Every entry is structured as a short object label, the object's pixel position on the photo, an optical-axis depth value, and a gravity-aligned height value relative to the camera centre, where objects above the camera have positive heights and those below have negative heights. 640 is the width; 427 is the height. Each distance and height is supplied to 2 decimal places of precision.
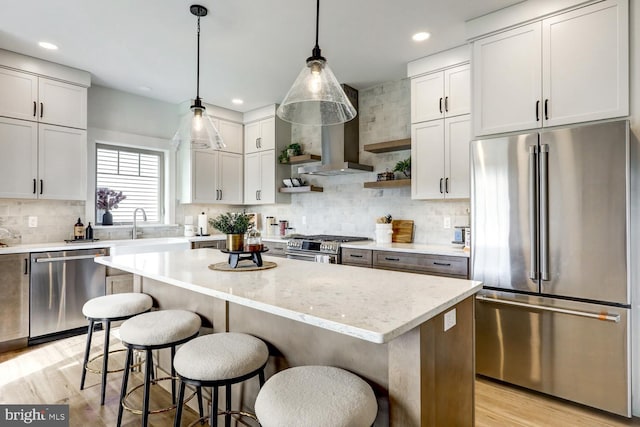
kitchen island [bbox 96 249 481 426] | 1.23 -0.45
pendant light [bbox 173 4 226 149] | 2.51 +0.61
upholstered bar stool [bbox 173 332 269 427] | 1.42 -0.62
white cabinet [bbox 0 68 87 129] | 3.41 +1.19
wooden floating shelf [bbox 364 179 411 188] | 3.69 +0.36
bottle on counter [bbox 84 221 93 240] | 4.01 -0.21
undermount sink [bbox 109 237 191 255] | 3.72 -0.34
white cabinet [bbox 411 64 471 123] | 3.29 +1.20
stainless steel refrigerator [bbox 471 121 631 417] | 2.12 -0.29
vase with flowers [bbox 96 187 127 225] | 4.32 +0.18
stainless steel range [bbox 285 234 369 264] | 3.77 -0.36
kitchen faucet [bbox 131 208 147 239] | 4.40 -0.17
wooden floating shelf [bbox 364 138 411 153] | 3.72 +0.77
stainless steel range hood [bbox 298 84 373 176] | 4.14 +0.82
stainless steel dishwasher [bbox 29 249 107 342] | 3.30 -0.73
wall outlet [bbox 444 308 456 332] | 1.44 -0.44
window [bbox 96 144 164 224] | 4.42 +0.50
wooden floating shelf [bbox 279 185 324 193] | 4.66 +0.36
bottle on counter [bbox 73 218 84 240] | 3.95 -0.18
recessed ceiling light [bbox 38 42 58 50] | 3.22 +1.59
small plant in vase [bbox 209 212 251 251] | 2.05 -0.07
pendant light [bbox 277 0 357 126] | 1.69 +0.63
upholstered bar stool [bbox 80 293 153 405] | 2.20 -0.61
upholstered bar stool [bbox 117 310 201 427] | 1.79 -0.62
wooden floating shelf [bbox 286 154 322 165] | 4.68 +0.78
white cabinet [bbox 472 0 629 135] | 2.25 +1.04
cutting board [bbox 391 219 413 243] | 3.91 -0.17
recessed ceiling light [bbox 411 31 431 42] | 3.07 +1.61
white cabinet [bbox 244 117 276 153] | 5.04 +1.20
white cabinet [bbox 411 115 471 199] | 3.30 +0.57
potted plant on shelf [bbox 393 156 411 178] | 3.78 +0.54
